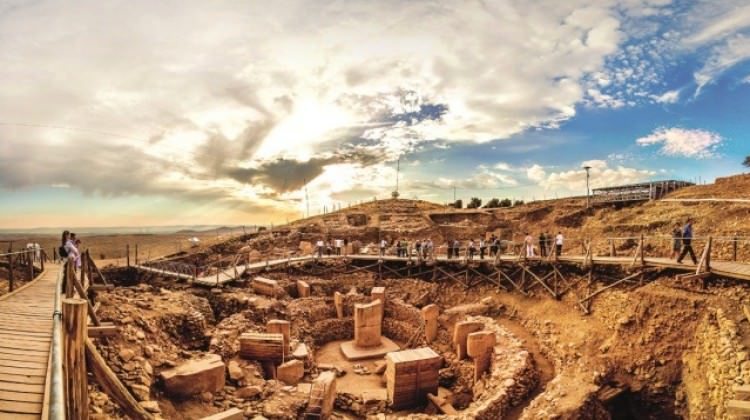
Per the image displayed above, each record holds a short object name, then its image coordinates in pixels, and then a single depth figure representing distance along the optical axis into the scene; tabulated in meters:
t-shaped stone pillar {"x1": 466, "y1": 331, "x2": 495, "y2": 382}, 13.35
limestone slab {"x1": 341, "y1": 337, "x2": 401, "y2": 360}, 16.59
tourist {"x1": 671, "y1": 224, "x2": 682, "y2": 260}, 13.56
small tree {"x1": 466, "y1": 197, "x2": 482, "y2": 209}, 54.96
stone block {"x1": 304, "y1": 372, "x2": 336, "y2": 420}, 9.78
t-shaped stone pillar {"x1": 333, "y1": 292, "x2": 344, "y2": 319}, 19.39
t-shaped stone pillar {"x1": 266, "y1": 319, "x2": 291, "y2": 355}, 13.65
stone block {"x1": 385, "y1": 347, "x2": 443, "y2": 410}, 12.70
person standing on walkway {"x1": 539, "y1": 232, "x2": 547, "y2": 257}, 17.27
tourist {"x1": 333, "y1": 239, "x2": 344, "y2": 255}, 24.83
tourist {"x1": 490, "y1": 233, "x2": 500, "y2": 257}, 18.78
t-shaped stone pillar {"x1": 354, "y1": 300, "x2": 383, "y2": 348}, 17.19
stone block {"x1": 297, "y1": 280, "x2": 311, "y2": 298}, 20.00
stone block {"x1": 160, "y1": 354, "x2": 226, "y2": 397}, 8.49
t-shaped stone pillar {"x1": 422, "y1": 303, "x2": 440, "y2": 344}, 16.84
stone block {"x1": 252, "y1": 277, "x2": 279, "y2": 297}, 18.34
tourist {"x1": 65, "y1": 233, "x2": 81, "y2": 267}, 9.48
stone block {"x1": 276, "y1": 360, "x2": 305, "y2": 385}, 11.62
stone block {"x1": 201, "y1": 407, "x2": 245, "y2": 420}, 7.53
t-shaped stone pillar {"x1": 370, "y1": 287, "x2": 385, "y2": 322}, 19.09
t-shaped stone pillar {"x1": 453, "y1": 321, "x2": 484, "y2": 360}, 14.50
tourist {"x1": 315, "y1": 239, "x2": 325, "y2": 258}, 23.84
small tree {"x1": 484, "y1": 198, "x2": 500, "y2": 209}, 51.03
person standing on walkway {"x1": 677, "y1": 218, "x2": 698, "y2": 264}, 11.90
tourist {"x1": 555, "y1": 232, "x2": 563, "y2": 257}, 16.02
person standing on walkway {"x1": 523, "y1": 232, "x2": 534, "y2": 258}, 17.31
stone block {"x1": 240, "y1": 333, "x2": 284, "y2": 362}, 11.65
